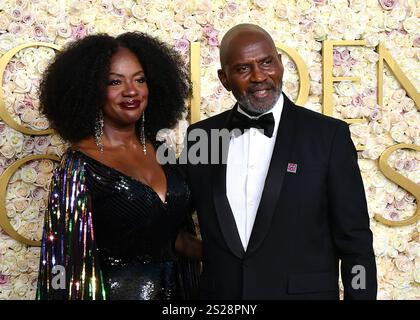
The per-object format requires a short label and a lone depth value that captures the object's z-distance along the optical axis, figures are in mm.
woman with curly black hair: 2230
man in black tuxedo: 2100
